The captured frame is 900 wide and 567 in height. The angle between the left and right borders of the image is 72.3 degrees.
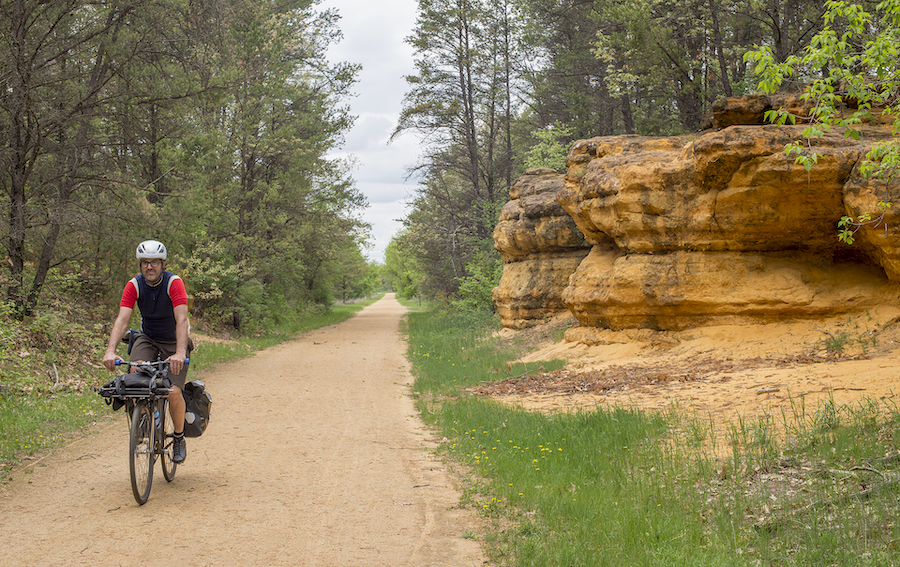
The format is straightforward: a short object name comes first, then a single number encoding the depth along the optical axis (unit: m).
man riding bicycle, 5.68
